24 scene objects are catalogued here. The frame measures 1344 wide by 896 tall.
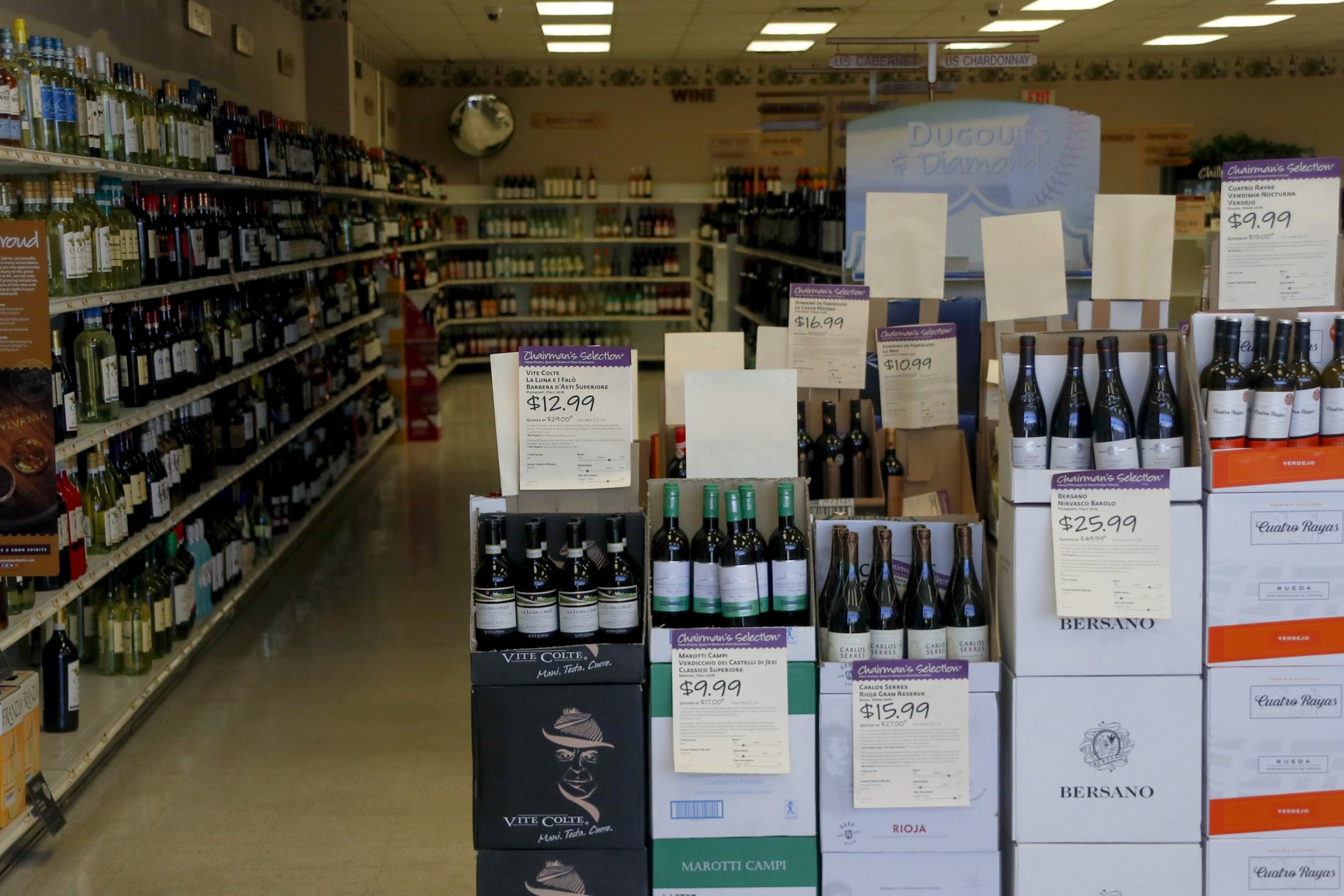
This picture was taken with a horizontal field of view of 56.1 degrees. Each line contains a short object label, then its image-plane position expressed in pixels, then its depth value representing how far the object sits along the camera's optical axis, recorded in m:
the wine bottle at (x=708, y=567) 2.15
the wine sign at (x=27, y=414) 2.91
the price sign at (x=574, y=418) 2.31
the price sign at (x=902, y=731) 2.06
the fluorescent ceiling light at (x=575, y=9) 10.16
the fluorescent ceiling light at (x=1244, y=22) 11.48
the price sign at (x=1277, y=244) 2.45
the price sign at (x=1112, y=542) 2.05
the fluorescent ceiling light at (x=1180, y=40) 12.70
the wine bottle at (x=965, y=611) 2.12
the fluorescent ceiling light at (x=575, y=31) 11.48
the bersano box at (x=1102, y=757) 2.09
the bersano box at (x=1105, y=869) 2.10
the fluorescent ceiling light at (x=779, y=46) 12.78
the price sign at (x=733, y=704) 2.05
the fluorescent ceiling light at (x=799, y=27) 11.39
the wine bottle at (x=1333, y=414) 2.13
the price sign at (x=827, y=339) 3.15
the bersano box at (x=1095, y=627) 2.08
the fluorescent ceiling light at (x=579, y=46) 12.70
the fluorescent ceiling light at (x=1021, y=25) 11.40
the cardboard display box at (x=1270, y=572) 2.09
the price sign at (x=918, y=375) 3.01
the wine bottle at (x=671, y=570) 2.15
